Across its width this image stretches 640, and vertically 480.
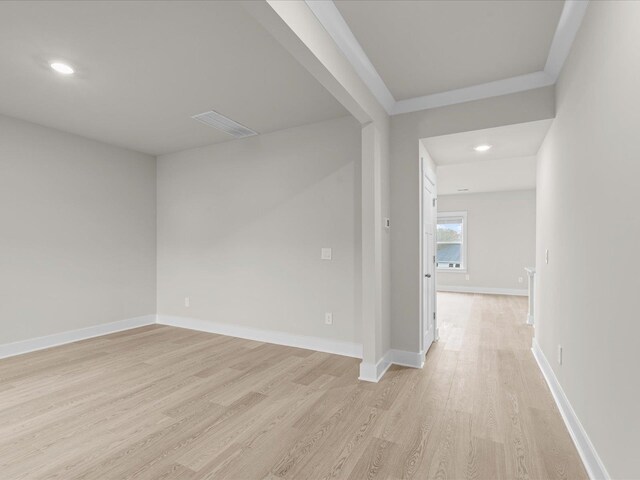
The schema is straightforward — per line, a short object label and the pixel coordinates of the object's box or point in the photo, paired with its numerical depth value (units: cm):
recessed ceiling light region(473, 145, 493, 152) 349
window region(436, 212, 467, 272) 846
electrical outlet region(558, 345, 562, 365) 248
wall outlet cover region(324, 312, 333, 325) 367
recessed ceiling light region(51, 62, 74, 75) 259
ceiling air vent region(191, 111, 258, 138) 360
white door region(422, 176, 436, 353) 347
